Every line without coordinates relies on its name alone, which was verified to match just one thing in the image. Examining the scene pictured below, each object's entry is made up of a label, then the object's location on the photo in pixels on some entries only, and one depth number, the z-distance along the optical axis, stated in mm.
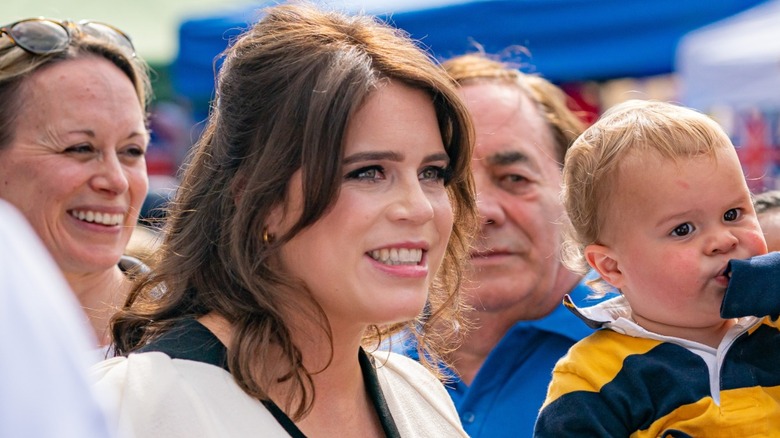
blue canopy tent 13234
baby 4660
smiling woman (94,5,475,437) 4609
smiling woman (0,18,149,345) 6867
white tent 11586
